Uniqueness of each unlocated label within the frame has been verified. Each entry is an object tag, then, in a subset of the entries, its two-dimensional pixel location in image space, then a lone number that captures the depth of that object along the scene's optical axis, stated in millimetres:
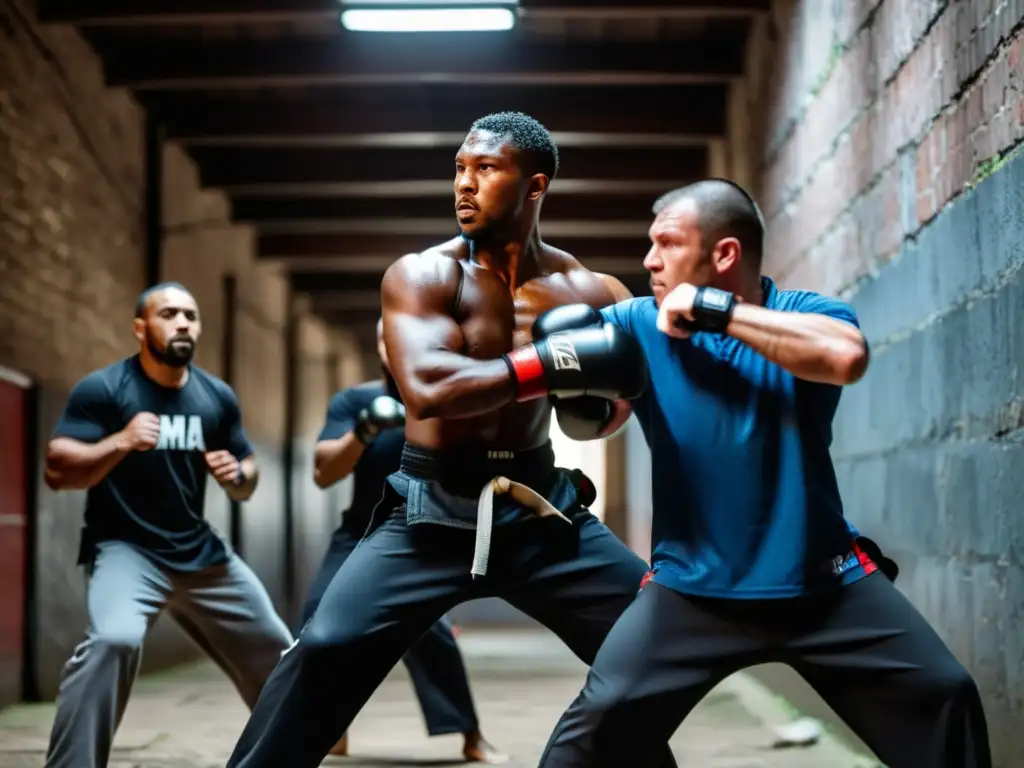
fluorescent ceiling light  7340
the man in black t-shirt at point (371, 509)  5023
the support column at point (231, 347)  11062
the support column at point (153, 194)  9102
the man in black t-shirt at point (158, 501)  4035
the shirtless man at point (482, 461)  2736
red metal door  6738
